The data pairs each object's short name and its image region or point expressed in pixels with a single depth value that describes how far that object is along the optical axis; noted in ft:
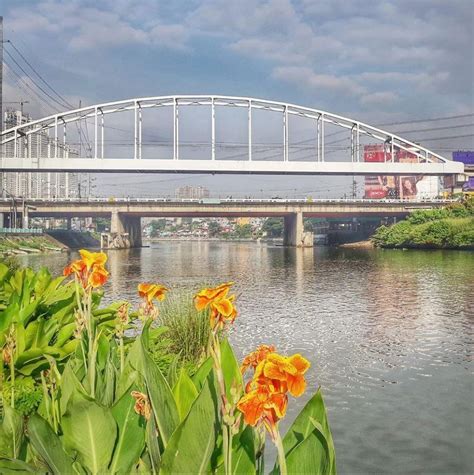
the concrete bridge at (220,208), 334.24
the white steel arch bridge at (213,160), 354.54
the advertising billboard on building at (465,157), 503.61
